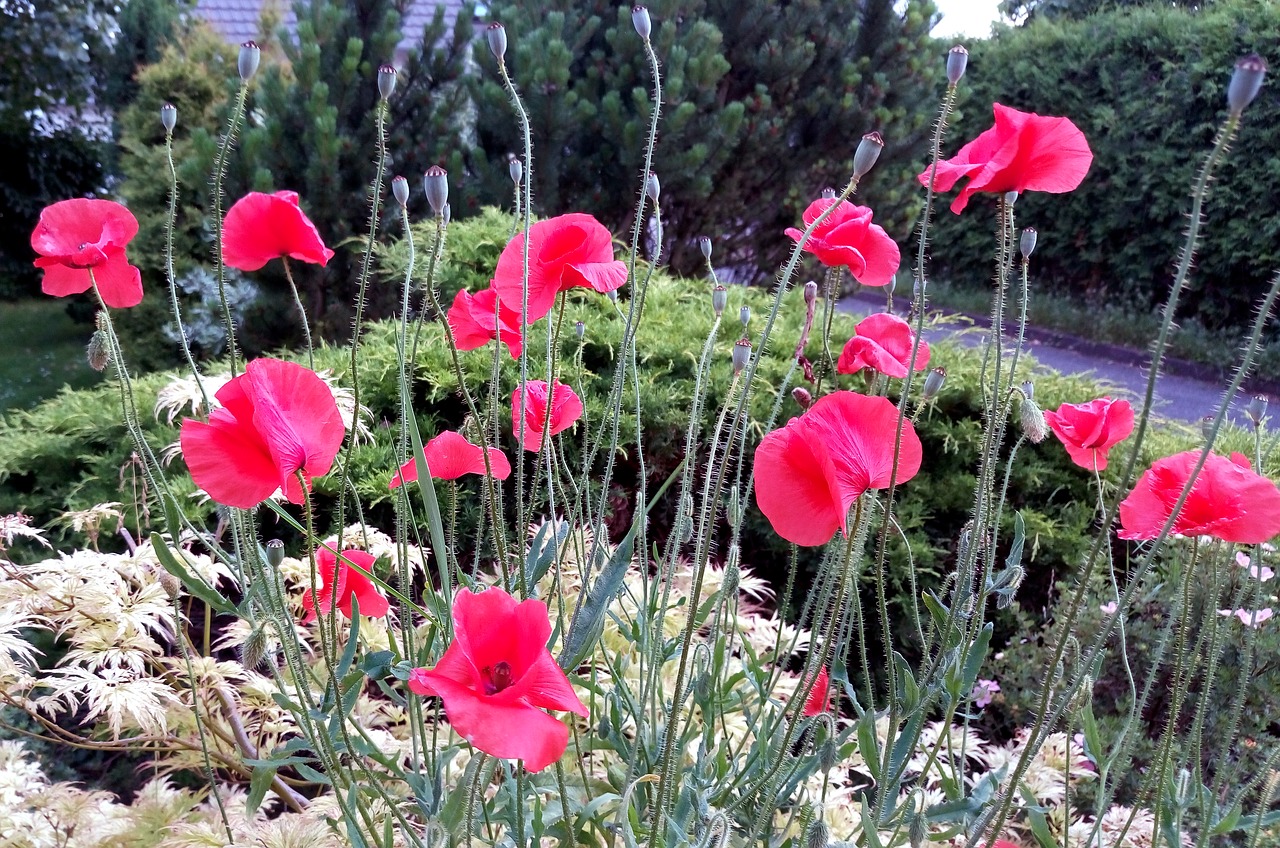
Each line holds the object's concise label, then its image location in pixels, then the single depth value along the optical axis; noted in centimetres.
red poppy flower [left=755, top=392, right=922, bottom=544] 81
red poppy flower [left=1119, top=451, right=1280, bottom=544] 94
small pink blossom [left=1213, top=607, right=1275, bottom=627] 177
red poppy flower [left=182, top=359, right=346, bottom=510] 79
